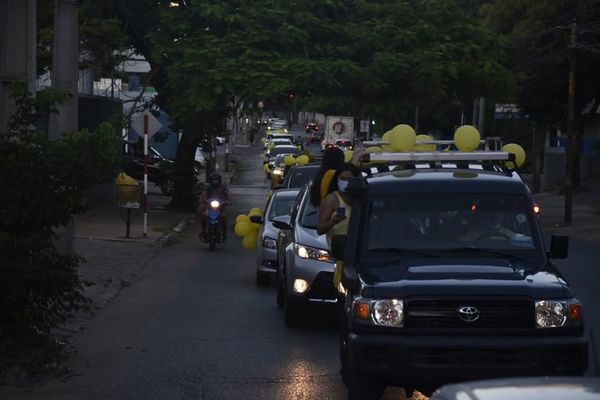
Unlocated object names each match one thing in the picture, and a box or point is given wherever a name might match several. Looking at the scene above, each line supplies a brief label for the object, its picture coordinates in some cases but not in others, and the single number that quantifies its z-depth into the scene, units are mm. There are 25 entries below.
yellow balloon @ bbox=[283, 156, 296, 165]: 31528
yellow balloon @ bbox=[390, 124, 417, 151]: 12930
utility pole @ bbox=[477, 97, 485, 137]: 52612
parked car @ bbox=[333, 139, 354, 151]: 58984
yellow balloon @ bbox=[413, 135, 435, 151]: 13554
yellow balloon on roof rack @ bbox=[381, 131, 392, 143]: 13695
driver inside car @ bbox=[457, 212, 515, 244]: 9500
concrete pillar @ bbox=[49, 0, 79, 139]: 18172
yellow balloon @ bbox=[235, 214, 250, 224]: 20434
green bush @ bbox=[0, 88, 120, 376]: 10047
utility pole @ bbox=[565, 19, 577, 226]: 35969
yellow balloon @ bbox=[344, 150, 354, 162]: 16719
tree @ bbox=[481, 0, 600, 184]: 39688
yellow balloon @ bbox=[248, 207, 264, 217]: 19500
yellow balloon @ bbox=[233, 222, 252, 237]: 20109
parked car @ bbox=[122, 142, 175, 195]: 43525
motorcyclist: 25078
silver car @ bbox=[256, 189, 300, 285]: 18219
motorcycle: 25062
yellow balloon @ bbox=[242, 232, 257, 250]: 20200
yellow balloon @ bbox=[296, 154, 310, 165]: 27805
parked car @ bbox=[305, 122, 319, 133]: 124450
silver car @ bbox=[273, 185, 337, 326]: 13695
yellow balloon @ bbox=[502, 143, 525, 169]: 14682
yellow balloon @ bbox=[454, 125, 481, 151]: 13508
